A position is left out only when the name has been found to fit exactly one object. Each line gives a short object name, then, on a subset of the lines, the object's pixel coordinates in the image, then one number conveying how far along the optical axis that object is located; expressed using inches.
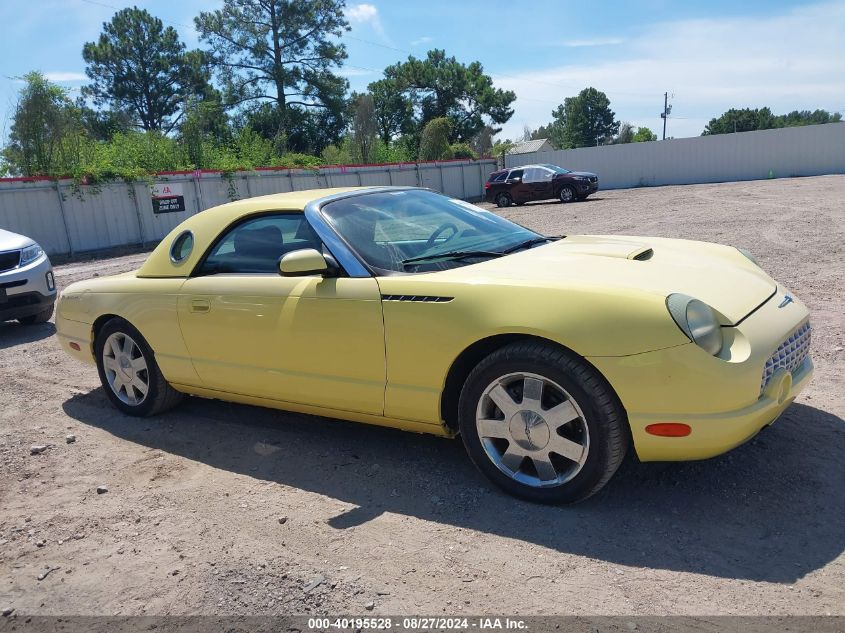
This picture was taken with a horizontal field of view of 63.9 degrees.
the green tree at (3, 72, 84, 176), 732.0
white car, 294.0
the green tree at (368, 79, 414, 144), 2315.5
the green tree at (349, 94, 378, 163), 1429.6
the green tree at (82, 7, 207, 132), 1892.2
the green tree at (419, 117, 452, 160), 1486.2
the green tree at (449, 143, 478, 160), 1601.9
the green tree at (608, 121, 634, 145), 3363.4
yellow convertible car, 109.0
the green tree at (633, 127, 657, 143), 3411.2
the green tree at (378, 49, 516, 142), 2300.7
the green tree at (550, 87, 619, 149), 3809.1
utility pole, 2898.6
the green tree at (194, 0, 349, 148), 1679.4
